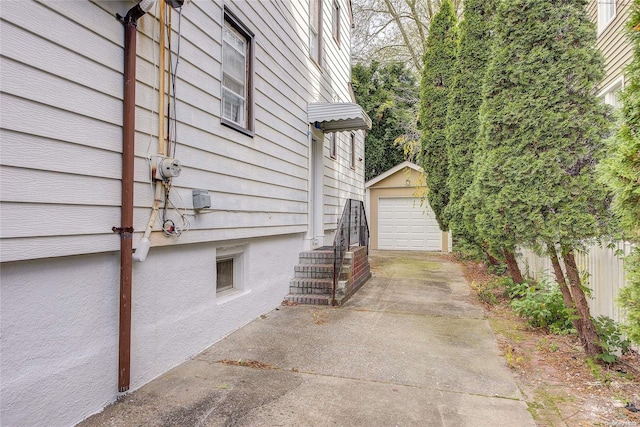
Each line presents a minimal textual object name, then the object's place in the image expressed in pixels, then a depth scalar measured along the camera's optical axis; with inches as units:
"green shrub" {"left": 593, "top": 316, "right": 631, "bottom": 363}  127.0
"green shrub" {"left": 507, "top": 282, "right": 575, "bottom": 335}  162.4
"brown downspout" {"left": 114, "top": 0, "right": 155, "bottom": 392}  102.5
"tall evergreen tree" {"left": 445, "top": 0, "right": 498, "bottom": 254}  236.7
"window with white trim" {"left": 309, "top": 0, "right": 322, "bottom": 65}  284.6
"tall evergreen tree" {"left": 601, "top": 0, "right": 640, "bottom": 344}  86.0
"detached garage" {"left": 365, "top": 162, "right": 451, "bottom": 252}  509.4
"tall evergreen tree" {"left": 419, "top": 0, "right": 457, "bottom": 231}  329.4
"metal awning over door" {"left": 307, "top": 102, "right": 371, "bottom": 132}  249.9
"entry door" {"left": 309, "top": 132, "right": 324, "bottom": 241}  290.7
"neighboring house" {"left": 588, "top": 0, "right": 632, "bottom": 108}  254.2
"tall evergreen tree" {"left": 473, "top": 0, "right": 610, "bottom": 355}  128.2
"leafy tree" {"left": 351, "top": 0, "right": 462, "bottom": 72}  606.2
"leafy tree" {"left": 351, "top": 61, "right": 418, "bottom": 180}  644.1
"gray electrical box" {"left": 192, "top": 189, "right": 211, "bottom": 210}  134.3
